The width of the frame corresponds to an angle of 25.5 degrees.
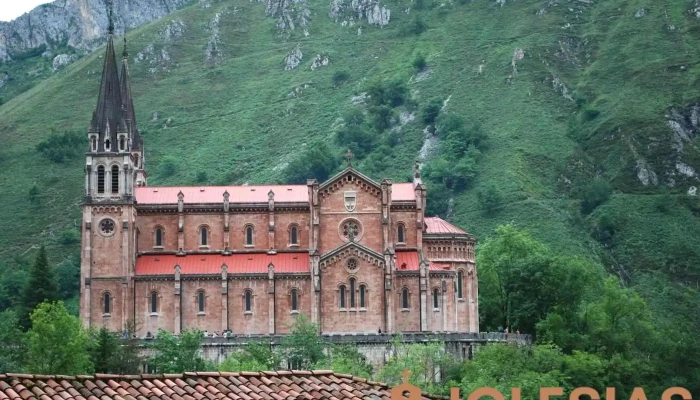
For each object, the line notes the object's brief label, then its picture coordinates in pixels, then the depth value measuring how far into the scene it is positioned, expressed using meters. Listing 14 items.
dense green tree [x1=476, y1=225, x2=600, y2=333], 129.75
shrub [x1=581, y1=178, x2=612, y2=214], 191.25
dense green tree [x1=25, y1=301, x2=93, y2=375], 103.75
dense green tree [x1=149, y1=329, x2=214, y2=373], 111.06
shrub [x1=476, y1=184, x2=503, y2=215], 186.88
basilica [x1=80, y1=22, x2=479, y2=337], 122.81
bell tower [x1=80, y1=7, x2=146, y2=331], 123.00
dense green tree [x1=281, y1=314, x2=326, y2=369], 114.06
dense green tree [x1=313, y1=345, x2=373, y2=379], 105.97
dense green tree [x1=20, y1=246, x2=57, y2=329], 131.70
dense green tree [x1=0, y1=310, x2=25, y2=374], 104.88
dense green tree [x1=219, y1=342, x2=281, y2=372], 107.08
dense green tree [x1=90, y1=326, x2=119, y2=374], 107.19
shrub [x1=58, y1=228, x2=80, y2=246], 188.75
